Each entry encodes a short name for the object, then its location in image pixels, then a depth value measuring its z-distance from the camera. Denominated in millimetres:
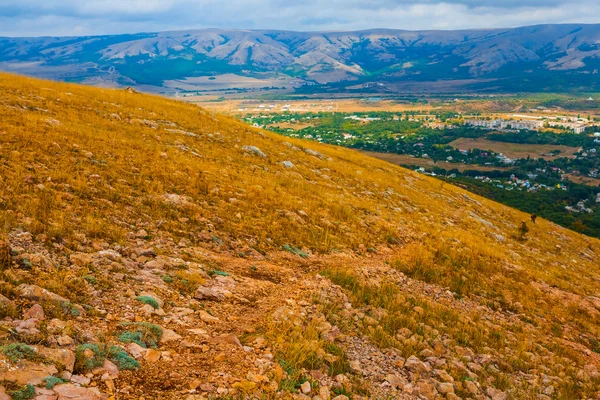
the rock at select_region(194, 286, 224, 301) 8523
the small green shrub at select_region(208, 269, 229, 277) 9656
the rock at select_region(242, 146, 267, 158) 23933
